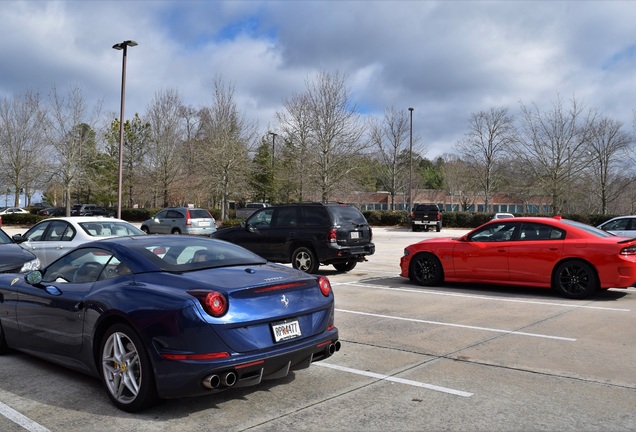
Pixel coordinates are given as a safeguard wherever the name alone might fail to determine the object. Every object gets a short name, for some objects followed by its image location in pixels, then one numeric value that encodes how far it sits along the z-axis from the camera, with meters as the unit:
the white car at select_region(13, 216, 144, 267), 11.09
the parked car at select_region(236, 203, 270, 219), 48.06
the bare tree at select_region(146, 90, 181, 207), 50.19
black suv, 12.80
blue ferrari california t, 4.11
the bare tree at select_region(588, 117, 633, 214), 41.66
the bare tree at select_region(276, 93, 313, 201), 40.91
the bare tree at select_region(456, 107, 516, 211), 51.34
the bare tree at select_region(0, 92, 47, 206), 44.73
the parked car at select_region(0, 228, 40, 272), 8.35
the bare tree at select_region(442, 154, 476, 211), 67.88
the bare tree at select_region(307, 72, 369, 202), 39.22
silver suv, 25.33
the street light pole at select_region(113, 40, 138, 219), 23.72
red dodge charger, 9.61
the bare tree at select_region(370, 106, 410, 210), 52.34
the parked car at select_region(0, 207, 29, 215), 52.81
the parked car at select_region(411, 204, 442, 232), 38.50
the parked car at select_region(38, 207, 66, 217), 51.28
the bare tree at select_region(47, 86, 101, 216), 41.91
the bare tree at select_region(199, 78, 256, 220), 43.88
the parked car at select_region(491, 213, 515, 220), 35.75
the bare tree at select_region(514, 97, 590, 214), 42.16
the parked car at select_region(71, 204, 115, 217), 51.10
